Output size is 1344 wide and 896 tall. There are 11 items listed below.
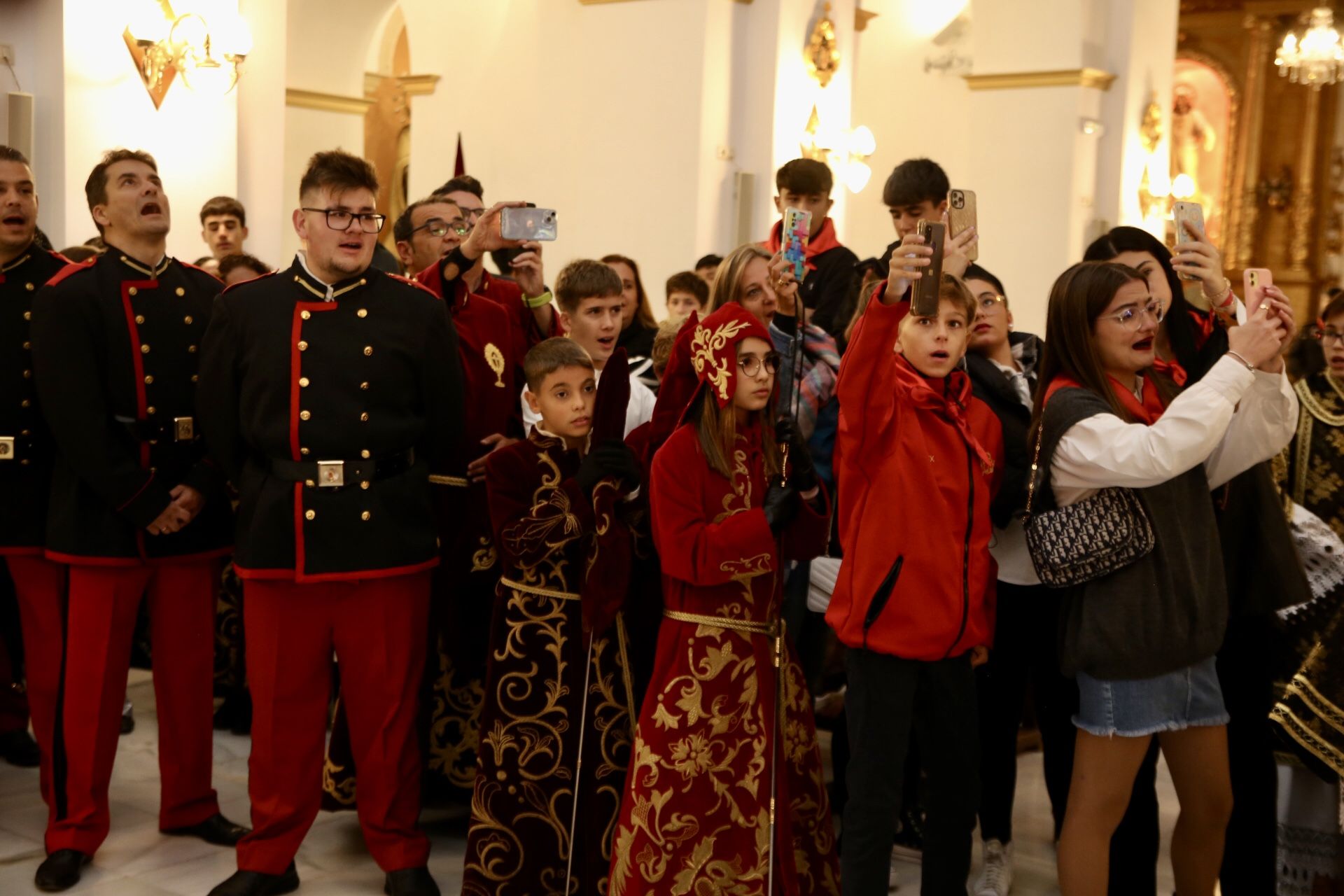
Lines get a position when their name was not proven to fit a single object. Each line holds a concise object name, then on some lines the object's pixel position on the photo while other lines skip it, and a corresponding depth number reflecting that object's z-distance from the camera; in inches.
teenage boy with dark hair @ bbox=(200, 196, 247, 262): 274.8
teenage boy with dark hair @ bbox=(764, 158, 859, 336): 201.2
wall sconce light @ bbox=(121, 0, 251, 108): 292.0
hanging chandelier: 569.9
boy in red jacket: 134.6
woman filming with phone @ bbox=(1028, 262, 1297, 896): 129.2
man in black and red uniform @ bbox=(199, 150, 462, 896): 152.3
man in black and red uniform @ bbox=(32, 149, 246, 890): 162.7
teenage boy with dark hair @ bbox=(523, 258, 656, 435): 173.2
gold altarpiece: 681.0
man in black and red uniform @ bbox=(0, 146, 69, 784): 172.6
